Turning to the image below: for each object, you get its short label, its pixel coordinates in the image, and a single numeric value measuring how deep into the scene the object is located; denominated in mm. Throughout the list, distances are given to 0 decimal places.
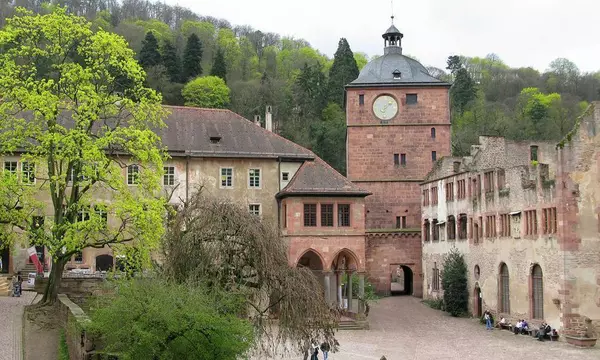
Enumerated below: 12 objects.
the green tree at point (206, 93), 79812
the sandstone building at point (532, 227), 33188
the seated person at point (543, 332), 33750
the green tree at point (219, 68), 87438
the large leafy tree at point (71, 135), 25781
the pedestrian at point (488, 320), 38812
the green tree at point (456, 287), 44250
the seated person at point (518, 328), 36094
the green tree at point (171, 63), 86062
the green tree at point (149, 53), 85062
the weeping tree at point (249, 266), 22766
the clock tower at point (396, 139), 54156
